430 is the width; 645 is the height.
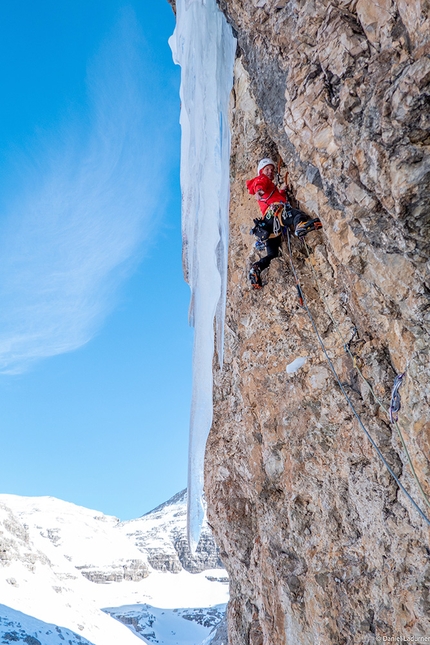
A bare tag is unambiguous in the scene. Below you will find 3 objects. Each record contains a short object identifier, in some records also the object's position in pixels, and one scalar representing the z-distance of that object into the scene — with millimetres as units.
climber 5477
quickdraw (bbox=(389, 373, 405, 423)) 4098
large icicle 5930
